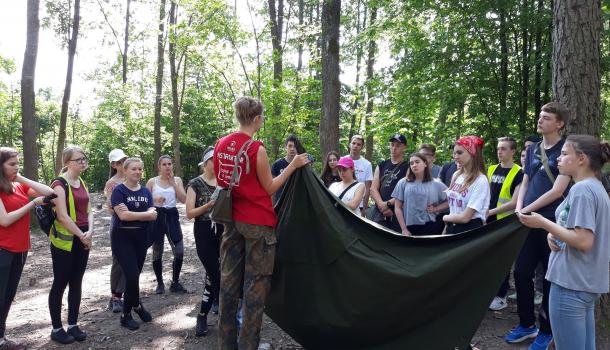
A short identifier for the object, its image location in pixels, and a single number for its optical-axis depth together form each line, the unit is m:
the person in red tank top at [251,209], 3.50
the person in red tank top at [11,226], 4.15
